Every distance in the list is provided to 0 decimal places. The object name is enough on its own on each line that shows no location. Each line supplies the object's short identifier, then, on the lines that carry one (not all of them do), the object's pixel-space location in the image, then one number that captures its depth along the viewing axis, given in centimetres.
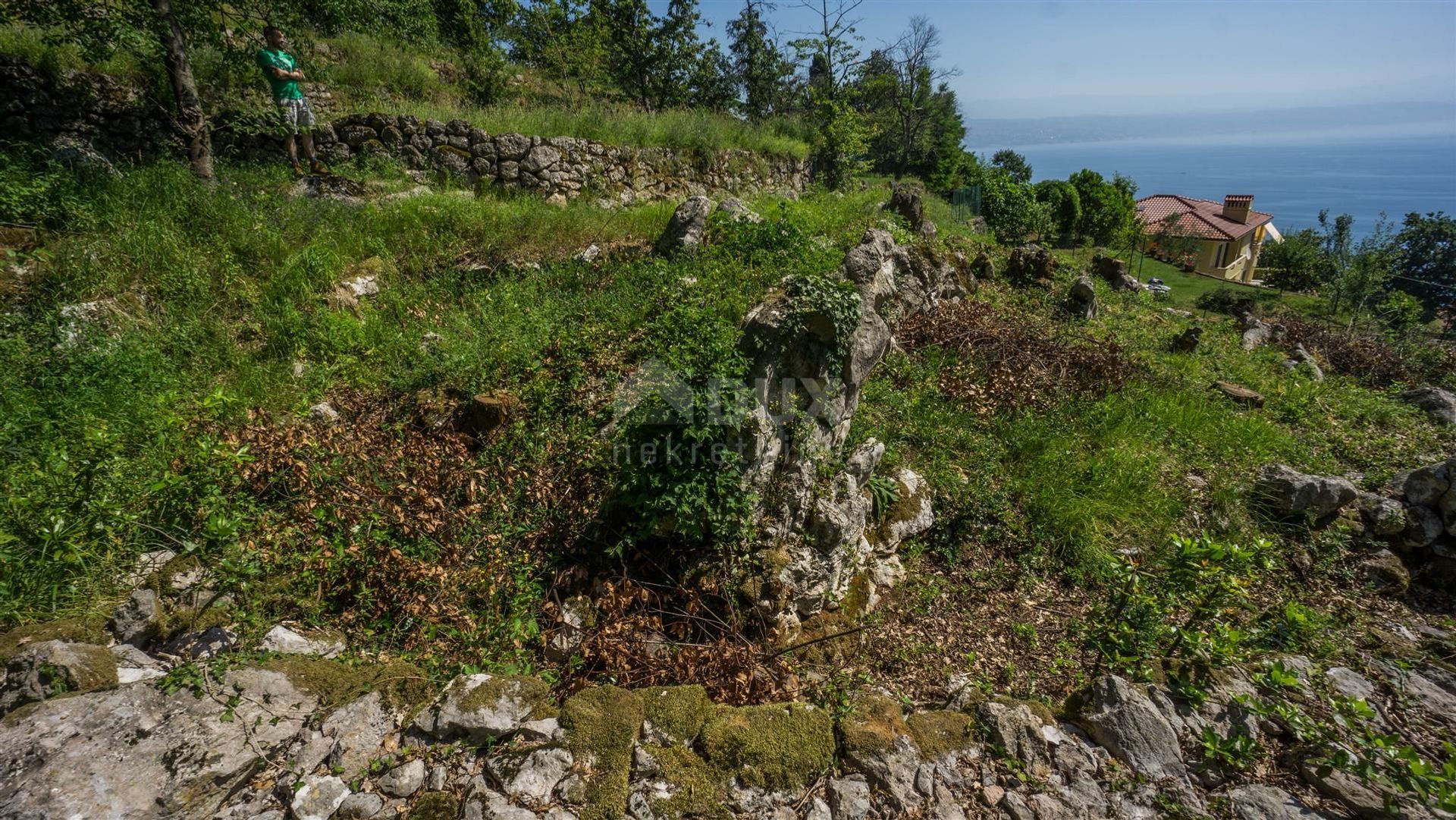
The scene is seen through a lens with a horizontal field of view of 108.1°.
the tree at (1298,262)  2859
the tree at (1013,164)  3866
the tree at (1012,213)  2019
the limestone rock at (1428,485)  558
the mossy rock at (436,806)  226
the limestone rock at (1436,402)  815
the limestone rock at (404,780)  233
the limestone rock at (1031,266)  1160
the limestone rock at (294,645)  294
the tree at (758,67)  2434
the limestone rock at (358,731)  237
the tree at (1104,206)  3114
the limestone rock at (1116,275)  1419
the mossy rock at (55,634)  249
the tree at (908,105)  2648
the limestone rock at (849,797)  253
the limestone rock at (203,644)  273
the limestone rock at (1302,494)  566
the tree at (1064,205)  3123
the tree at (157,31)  583
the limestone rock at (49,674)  217
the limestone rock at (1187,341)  970
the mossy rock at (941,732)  287
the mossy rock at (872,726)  276
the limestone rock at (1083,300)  1038
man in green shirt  766
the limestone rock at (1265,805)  254
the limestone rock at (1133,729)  279
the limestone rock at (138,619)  278
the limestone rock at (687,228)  772
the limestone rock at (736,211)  825
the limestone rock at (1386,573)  513
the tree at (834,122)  1645
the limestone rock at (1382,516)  559
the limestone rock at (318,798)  217
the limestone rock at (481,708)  253
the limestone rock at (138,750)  187
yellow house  3438
